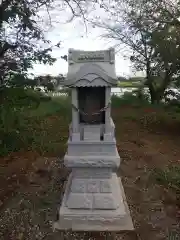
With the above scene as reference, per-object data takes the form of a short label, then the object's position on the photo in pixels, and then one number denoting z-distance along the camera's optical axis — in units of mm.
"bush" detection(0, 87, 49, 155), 2832
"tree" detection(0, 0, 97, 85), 2827
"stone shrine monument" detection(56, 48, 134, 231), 2057
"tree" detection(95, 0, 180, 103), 4513
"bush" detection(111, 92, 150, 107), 6689
